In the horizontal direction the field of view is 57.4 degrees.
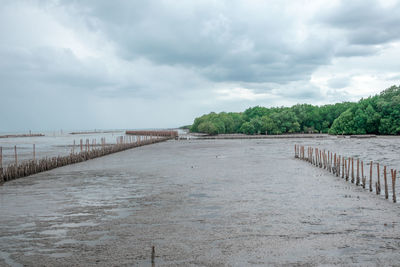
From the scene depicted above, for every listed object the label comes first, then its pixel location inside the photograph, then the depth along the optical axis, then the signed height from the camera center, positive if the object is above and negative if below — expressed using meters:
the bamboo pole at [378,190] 17.52 -2.81
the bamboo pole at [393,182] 15.24 -2.13
